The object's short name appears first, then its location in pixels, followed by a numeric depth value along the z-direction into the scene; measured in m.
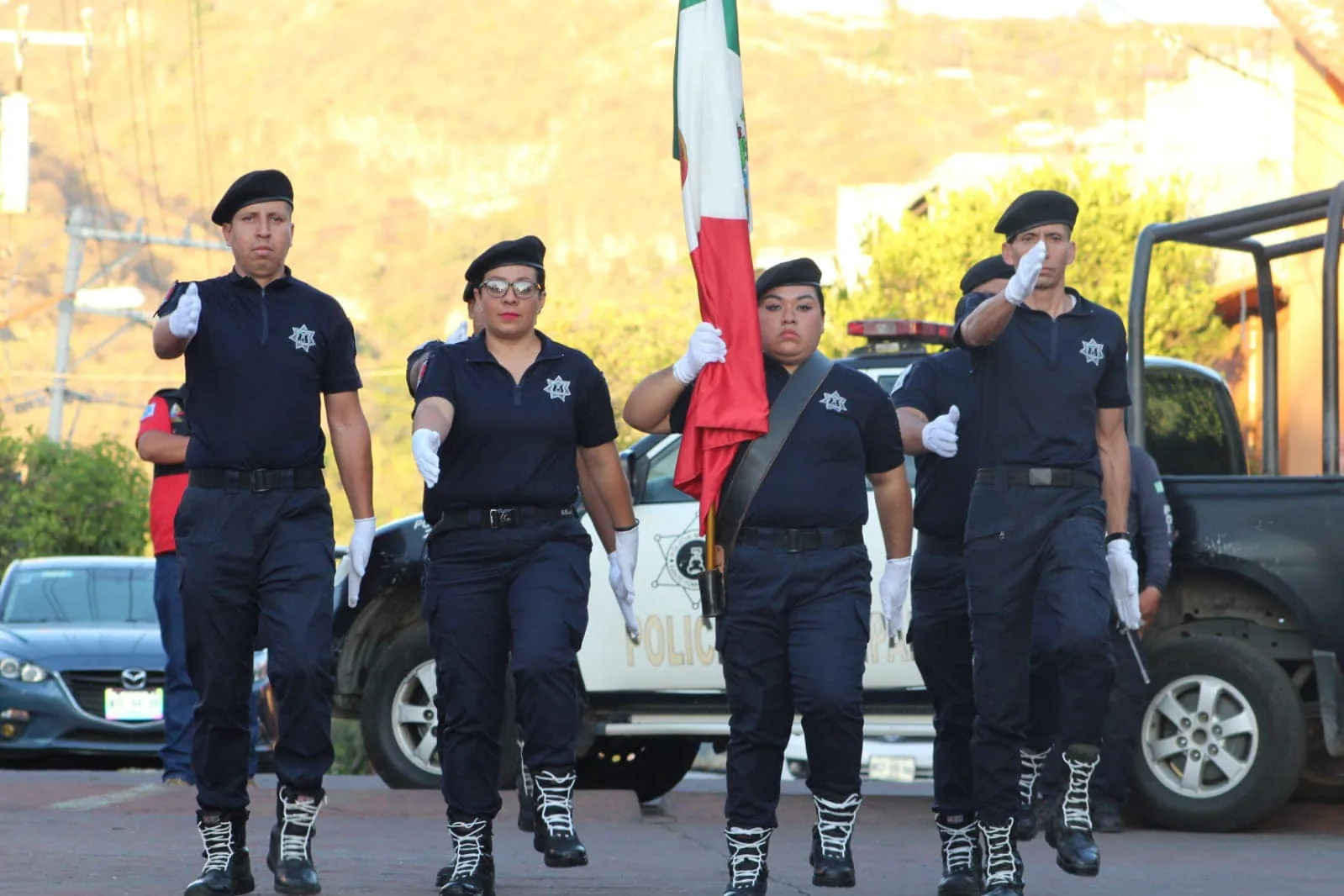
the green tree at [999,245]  47.44
